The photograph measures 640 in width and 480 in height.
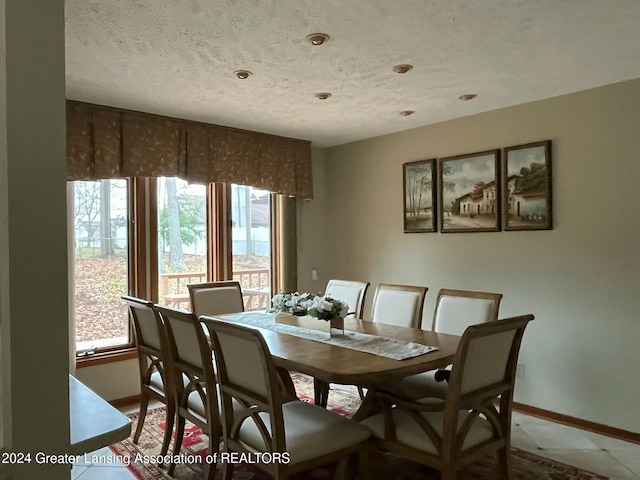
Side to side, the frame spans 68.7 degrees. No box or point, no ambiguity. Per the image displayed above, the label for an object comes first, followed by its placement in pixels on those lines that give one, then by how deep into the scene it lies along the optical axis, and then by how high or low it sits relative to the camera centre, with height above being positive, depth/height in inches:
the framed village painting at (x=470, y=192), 150.0 +15.6
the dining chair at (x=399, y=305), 133.6 -19.2
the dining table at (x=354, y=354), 81.6 -22.8
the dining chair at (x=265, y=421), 77.7 -33.4
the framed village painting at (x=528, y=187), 138.3 +15.6
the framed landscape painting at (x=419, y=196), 167.6 +16.1
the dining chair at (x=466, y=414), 78.4 -31.7
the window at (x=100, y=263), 147.3 -5.9
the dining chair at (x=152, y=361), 108.2 -28.8
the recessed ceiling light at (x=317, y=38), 93.1 +41.0
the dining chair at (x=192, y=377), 93.7 -28.0
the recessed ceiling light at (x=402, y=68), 111.0 +41.5
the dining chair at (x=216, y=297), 149.1 -18.0
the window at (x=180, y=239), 163.2 +1.6
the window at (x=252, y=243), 184.5 -0.2
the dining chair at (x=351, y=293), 149.3 -17.3
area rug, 103.4 -52.2
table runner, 95.0 -22.6
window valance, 138.5 +31.4
